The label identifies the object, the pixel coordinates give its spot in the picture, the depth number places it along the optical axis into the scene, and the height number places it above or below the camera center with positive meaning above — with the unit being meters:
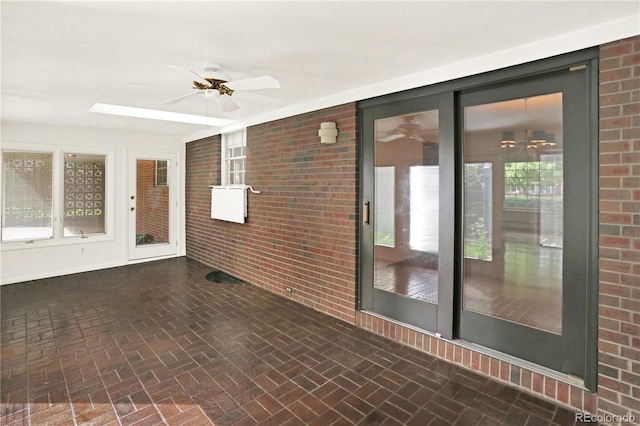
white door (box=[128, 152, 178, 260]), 6.33 +0.04
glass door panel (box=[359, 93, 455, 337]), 2.98 -0.04
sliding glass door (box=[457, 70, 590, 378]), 2.31 -0.09
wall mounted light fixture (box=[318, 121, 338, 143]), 3.73 +0.81
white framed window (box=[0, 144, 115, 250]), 5.19 +0.19
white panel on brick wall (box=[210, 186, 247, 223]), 5.09 +0.06
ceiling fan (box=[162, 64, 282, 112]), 2.56 +0.96
